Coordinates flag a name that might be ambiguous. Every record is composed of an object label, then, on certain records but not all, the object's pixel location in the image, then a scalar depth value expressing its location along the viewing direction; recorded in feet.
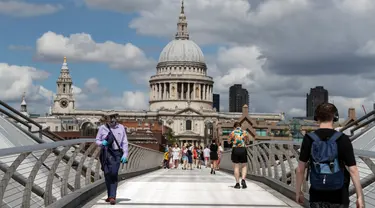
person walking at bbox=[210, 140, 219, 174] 104.88
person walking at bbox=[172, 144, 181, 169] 152.15
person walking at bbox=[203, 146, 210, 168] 151.64
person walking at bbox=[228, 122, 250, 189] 57.36
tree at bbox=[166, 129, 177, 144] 558.60
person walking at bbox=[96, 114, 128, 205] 41.65
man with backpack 22.15
